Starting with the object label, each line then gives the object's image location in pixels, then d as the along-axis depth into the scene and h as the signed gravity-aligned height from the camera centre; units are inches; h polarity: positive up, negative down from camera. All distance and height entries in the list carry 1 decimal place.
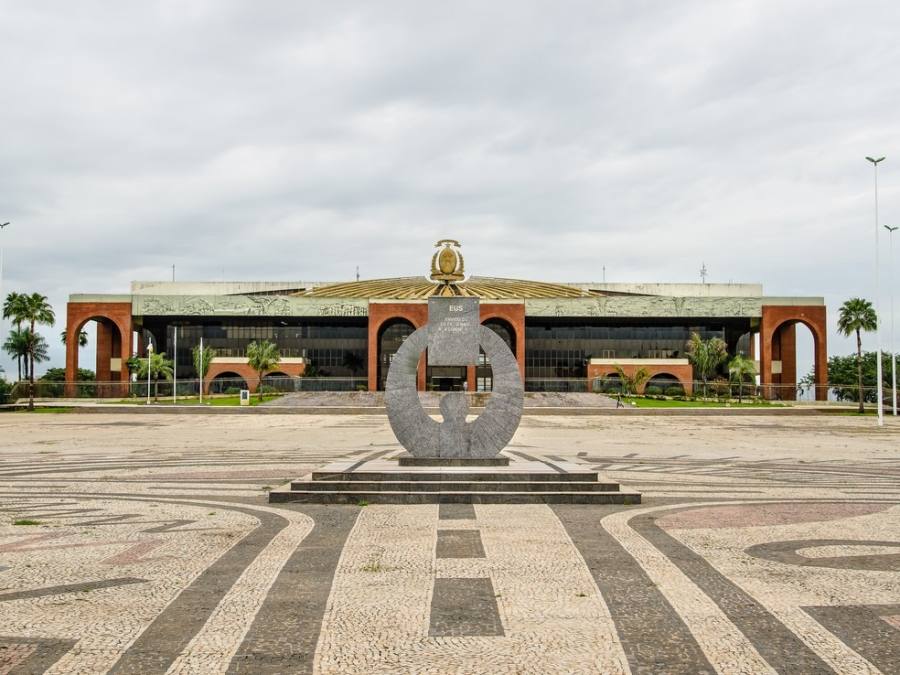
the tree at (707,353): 2500.0 +10.1
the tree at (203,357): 2445.9 +11.5
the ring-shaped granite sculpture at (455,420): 658.2 -52.1
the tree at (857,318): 2177.7 +103.1
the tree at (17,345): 3139.8 +74.1
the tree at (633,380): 2556.6 -78.1
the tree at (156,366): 2518.5 -16.8
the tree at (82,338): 3238.7 +98.0
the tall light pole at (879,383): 1554.4 -58.4
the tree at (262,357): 2455.7 +10.4
